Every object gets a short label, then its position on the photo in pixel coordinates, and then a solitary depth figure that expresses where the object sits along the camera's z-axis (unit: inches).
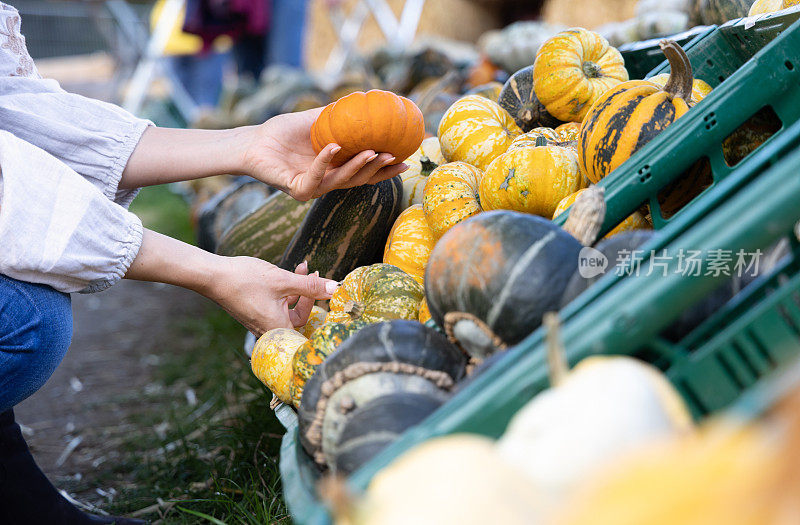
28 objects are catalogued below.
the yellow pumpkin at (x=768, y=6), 65.7
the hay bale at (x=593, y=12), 146.5
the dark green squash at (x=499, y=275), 56.4
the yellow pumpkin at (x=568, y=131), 68.0
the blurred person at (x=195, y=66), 196.6
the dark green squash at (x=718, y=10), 72.7
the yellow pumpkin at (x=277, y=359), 62.0
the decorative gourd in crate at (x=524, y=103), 70.9
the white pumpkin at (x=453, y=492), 33.7
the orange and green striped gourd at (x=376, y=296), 63.3
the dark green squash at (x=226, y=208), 85.9
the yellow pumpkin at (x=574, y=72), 68.6
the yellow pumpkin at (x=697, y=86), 64.0
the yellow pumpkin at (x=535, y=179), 64.2
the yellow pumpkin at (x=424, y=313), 62.7
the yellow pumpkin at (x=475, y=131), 69.4
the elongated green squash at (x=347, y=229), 70.4
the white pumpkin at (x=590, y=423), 38.1
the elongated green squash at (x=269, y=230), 75.3
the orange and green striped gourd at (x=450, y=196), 66.2
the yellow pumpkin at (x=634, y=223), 61.2
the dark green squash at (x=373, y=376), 56.4
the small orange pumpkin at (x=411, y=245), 67.5
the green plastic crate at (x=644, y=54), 69.3
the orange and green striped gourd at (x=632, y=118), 61.9
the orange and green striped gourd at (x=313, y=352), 60.4
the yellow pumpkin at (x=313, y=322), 66.2
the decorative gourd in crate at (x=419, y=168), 72.5
